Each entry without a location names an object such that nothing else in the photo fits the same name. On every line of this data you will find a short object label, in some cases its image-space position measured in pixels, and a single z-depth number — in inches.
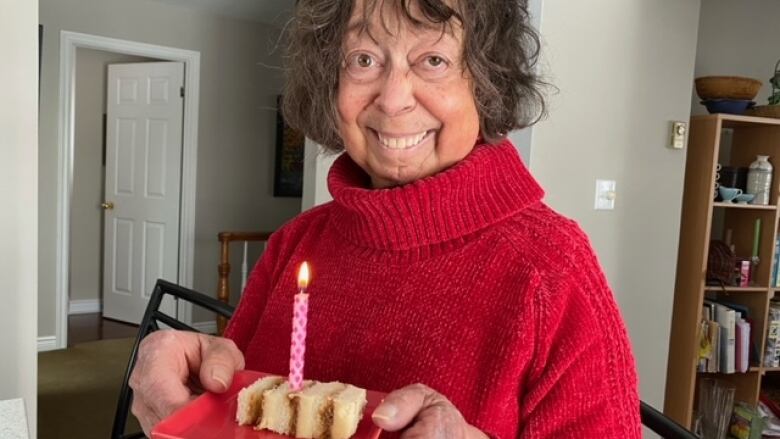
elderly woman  24.0
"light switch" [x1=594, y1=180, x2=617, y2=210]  96.9
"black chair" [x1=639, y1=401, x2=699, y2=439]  31.5
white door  176.4
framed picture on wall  189.5
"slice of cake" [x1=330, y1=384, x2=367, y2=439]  18.8
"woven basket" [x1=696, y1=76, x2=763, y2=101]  111.0
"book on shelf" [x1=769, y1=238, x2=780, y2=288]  115.4
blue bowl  111.8
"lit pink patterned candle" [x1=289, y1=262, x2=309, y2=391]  18.9
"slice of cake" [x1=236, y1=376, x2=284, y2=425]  20.3
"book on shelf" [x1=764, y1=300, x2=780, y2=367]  116.5
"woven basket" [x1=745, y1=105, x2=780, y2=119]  114.7
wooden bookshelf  110.2
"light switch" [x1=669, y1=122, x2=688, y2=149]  101.3
